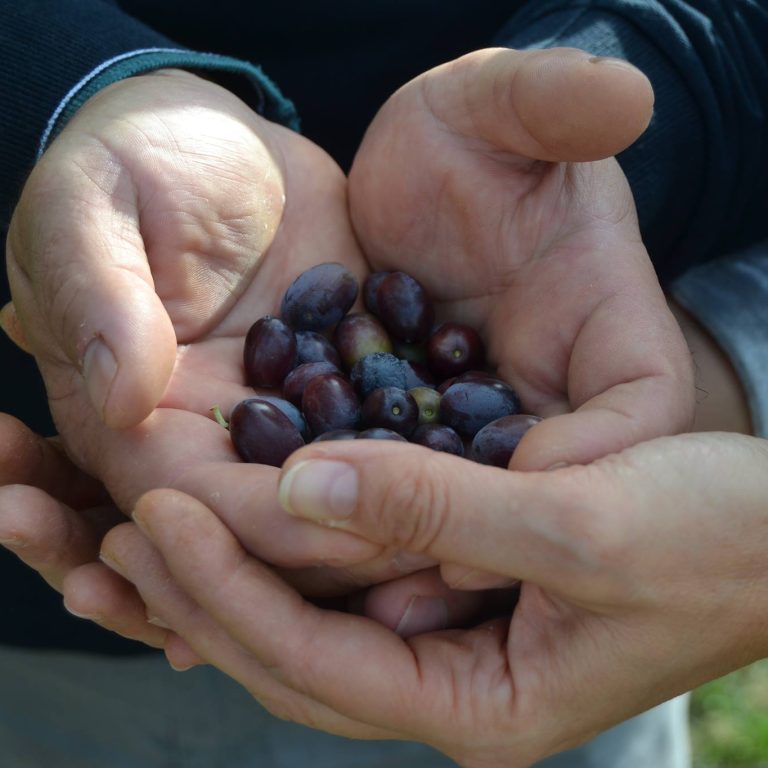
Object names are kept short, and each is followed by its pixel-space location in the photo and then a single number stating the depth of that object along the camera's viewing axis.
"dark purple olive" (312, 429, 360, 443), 0.34
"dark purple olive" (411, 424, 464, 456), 0.35
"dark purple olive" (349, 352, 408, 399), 0.38
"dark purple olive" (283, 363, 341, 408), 0.38
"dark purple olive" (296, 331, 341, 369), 0.39
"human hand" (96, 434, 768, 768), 0.29
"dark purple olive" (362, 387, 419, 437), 0.36
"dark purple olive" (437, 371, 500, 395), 0.37
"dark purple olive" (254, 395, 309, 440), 0.36
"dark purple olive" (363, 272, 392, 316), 0.41
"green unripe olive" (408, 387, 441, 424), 0.38
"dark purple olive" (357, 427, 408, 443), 0.34
